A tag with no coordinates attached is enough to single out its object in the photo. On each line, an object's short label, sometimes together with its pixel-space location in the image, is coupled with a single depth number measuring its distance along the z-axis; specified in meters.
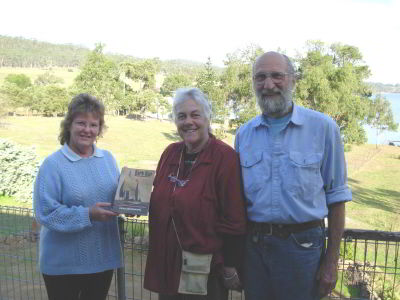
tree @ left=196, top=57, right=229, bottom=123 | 26.05
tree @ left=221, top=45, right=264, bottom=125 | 21.64
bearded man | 2.39
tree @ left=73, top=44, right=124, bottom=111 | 42.81
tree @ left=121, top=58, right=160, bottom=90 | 48.81
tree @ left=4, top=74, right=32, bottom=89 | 63.62
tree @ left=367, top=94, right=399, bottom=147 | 40.91
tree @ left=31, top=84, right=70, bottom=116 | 44.84
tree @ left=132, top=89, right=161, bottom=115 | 48.25
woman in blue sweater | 2.50
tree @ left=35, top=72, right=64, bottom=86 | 78.56
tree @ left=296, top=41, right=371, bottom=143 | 19.83
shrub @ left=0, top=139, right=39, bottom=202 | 12.64
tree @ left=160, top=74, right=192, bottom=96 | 54.09
